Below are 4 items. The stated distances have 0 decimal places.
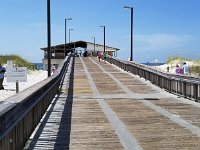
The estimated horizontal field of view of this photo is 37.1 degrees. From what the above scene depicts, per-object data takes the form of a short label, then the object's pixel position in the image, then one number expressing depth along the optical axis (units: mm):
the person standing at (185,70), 21426
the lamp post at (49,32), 16097
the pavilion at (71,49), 77743
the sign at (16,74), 13949
